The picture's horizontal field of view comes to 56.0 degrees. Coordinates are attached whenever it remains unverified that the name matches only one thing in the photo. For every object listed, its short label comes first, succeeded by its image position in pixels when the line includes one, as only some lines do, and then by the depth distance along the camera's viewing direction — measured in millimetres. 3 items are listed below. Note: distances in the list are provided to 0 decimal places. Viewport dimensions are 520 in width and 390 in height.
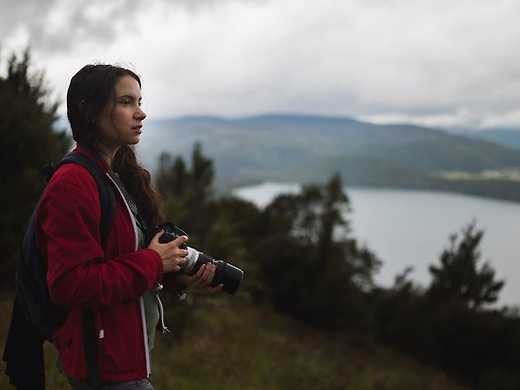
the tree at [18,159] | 7281
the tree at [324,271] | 31219
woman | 1574
